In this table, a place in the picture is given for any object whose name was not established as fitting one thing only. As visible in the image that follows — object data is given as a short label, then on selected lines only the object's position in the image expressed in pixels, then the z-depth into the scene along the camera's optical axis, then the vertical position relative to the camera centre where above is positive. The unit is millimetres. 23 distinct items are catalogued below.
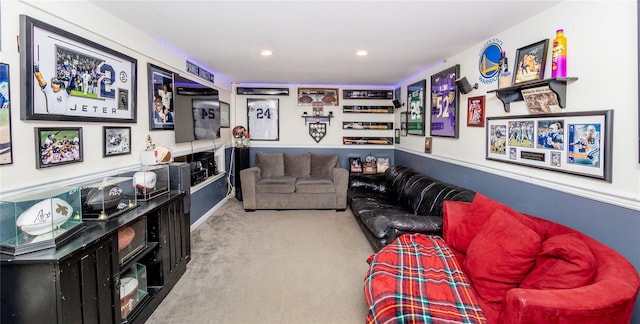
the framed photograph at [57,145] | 1852 +18
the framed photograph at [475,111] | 3042 +331
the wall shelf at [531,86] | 2068 +403
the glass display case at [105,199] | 1978 -336
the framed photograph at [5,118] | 1620 +160
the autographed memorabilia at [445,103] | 3551 +507
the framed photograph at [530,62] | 2221 +606
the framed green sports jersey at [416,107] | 4613 +586
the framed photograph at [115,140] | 2445 +57
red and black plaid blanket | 1545 -804
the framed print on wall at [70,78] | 1768 +472
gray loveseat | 5020 -736
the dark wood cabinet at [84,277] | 1419 -668
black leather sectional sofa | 2764 -675
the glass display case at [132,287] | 2034 -966
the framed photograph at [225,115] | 5457 +580
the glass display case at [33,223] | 1477 -367
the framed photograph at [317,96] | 6160 +978
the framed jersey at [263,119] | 6172 +535
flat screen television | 3641 +473
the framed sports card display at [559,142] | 1821 +15
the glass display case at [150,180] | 2469 -267
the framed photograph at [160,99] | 3100 +506
